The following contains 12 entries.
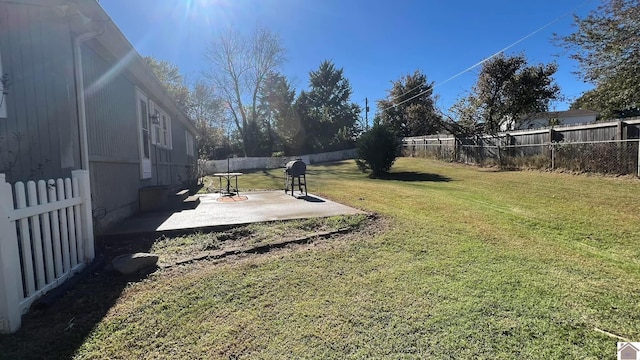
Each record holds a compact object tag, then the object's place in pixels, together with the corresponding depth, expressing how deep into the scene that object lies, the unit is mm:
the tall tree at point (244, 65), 29391
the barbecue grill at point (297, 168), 8155
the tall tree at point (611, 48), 10148
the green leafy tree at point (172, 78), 31214
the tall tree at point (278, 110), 33625
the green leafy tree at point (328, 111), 34094
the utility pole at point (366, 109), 37219
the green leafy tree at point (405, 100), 29953
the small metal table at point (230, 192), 8834
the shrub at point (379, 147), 14641
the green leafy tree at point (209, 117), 33812
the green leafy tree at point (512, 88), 16844
